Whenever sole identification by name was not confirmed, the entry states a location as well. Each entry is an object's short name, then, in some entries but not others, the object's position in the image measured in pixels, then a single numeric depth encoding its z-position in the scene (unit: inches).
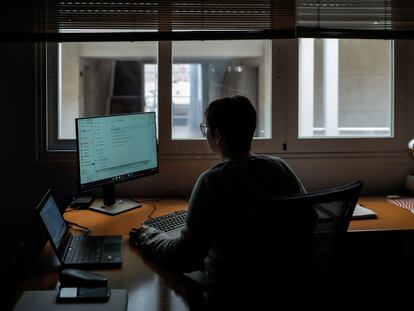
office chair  50.9
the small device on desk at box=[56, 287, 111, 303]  52.4
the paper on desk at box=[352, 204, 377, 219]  87.0
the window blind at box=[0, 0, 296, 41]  102.3
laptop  62.5
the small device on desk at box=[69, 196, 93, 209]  94.5
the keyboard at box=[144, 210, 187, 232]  77.5
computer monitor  85.8
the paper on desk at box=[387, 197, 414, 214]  95.0
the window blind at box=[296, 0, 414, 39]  105.3
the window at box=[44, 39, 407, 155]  107.6
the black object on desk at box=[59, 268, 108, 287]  55.6
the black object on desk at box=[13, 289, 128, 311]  50.8
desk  54.5
